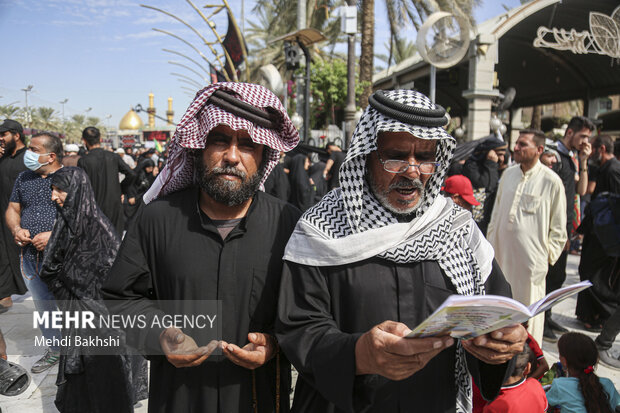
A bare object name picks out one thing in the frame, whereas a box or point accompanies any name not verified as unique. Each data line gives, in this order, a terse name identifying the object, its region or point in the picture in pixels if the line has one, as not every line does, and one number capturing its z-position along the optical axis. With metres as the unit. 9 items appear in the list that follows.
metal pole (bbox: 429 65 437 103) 9.00
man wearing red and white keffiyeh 1.69
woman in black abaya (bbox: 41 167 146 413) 3.05
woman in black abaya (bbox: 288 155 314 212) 7.43
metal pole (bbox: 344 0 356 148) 12.31
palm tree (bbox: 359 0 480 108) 14.41
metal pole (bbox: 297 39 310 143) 10.45
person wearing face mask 3.71
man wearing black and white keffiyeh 1.50
